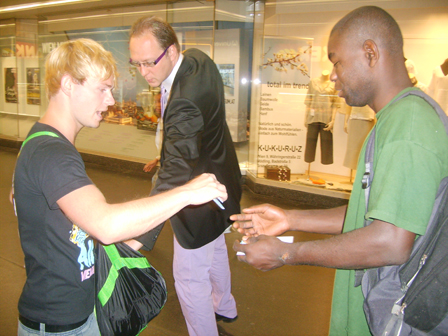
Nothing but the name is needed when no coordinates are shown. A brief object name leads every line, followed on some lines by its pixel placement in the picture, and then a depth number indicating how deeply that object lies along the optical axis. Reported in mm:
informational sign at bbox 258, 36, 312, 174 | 5871
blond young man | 1062
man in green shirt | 978
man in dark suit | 2037
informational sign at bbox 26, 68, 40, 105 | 9679
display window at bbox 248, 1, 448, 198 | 5820
